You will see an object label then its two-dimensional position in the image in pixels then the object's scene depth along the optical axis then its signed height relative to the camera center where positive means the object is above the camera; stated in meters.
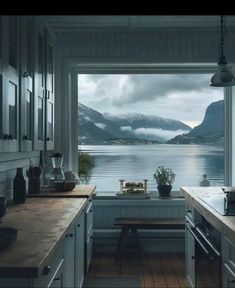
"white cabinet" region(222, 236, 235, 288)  2.17 -0.60
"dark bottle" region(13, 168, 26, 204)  3.25 -0.32
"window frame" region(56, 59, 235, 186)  5.08 +0.63
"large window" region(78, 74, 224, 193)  5.35 +0.24
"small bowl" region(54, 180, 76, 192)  4.02 -0.36
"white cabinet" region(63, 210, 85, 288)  2.45 -0.71
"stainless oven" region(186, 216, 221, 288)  2.49 -0.66
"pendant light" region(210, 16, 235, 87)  3.76 +0.58
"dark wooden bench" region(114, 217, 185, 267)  4.66 -0.83
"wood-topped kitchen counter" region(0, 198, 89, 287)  1.49 -0.41
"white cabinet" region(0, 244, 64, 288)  1.50 -0.48
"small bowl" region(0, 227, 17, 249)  1.68 -0.36
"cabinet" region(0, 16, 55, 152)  2.59 +0.43
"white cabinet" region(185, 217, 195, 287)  3.44 -0.90
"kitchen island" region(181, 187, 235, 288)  2.28 -0.57
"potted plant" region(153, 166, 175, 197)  5.18 -0.40
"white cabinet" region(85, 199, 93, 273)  3.92 -0.83
